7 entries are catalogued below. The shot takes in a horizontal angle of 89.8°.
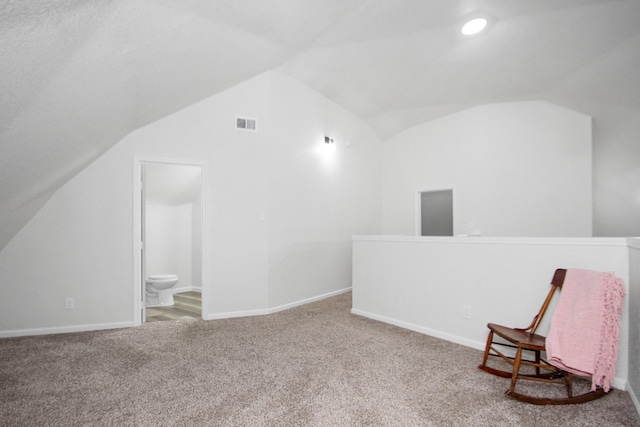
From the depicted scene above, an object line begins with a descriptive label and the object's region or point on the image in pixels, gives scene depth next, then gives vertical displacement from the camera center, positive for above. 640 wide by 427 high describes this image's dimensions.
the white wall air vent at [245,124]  3.87 +1.12
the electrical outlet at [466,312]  2.87 -0.86
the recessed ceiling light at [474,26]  2.98 +1.81
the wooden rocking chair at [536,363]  1.93 -1.00
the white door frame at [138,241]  3.45 -0.27
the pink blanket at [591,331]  1.91 -0.71
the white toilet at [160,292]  4.60 -1.11
